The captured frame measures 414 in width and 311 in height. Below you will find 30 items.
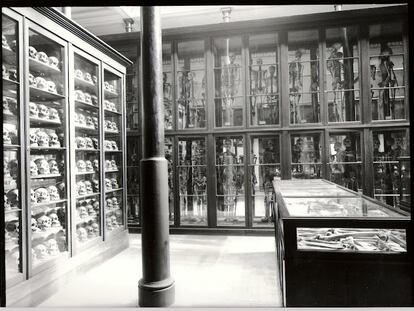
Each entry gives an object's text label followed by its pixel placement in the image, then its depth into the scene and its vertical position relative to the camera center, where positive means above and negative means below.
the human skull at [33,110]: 3.31 +0.59
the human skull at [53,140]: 3.55 +0.30
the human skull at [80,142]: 4.07 +0.31
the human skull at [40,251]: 3.28 -0.82
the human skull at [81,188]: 4.06 -0.25
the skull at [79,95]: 4.08 +0.89
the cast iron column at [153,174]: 2.79 -0.08
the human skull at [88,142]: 4.21 +0.31
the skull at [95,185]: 4.38 -0.24
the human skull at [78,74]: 4.12 +1.18
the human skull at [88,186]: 4.21 -0.24
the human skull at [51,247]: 3.43 -0.83
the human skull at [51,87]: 3.50 +0.87
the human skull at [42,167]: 3.41 +0.01
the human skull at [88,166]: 4.26 +0.01
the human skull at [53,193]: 3.53 -0.27
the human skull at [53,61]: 3.54 +1.15
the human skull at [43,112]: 3.50 +0.60
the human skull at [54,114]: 3.62 +0.59
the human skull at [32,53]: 3.29 +1.15
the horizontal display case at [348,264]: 1.91 -0.61
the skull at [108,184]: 4.73 -0.25
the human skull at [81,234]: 4.00 -0.81
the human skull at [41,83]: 3.37 +0.87
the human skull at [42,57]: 3.38 +1.14
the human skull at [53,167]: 3.57 +0.01
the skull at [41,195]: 3.41 -0.28
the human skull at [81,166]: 4.10 +0.02
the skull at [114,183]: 4.89 -0.25
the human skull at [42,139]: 3.38 +0.30
